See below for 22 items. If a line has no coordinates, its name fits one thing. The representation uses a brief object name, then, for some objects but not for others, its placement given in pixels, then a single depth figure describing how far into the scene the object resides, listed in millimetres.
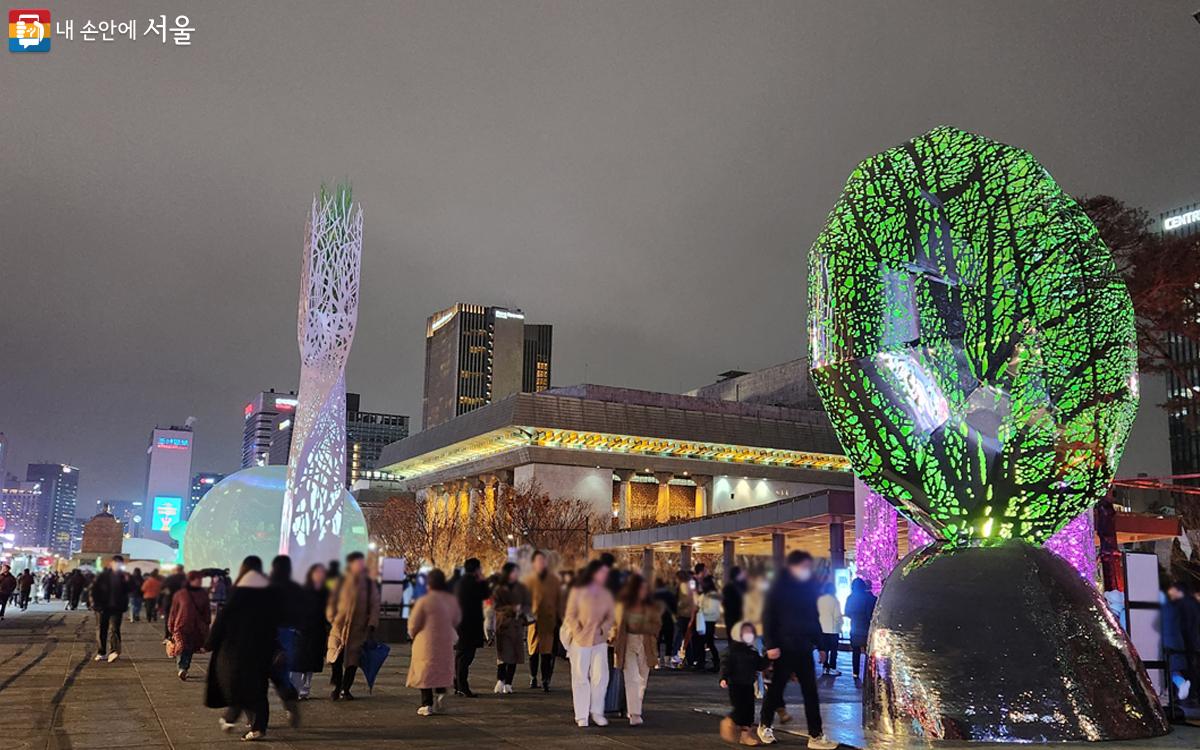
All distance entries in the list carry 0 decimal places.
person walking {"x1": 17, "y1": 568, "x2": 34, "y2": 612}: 42156
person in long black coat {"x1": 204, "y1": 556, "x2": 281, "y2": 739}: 7734
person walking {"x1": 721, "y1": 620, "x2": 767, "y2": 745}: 9125
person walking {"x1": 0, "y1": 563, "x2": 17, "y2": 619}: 31922
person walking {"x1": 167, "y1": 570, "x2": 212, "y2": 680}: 13445
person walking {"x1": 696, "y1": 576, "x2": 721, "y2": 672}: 14450
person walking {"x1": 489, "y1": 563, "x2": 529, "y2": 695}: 13662
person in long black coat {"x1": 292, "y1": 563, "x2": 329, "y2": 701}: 6352
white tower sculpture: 14453
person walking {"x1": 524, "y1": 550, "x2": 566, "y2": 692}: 10117
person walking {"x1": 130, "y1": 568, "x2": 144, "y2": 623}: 17641
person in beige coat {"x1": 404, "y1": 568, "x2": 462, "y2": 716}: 10523
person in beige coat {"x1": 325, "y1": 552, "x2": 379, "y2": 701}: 6363
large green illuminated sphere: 9391
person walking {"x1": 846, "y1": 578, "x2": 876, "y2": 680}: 16734
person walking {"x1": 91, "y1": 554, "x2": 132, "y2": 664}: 16500
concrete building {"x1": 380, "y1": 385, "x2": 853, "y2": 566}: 76812
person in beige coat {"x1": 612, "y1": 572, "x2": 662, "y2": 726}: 10539
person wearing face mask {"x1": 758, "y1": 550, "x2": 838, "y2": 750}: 7559
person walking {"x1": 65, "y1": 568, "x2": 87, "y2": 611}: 42625
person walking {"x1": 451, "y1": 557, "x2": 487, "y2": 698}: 11703
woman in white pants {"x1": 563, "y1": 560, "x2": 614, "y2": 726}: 10461
